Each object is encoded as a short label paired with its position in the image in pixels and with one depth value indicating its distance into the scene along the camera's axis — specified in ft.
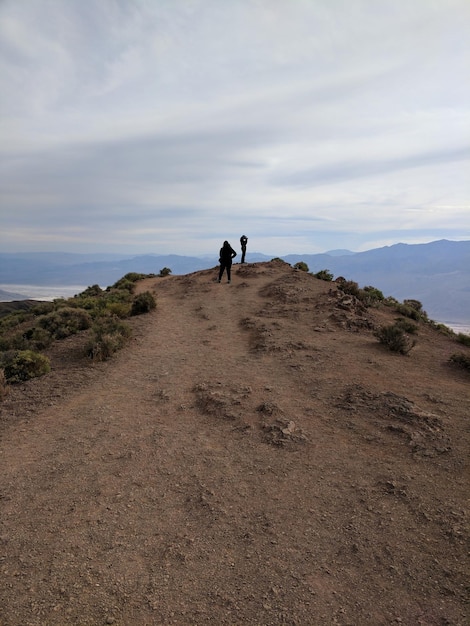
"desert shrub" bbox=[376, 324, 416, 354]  38.09
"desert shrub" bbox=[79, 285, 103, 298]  87.22
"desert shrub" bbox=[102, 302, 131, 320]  50.84
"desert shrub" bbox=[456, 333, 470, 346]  45.16
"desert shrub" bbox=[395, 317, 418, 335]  45.90
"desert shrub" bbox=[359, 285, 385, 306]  57.90
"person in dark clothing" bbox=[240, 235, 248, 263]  82.84
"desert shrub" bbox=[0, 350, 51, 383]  32.71
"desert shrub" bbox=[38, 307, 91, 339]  44.24
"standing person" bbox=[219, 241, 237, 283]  67.36
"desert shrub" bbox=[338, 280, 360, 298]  61.52
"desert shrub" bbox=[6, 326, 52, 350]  39.78
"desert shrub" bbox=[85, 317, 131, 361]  37.01
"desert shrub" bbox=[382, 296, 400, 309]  60.85
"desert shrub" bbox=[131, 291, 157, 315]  54.85
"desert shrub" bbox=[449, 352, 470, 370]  35.04
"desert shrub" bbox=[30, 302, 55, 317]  63.89
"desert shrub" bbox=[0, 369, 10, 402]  29.41
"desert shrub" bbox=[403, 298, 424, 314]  66.97
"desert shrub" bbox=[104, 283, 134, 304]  60.43
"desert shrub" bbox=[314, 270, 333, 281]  76.79
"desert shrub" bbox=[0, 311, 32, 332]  60.60
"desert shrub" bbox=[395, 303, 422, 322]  55.62
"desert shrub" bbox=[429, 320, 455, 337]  50.41
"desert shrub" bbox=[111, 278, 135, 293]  81.50
